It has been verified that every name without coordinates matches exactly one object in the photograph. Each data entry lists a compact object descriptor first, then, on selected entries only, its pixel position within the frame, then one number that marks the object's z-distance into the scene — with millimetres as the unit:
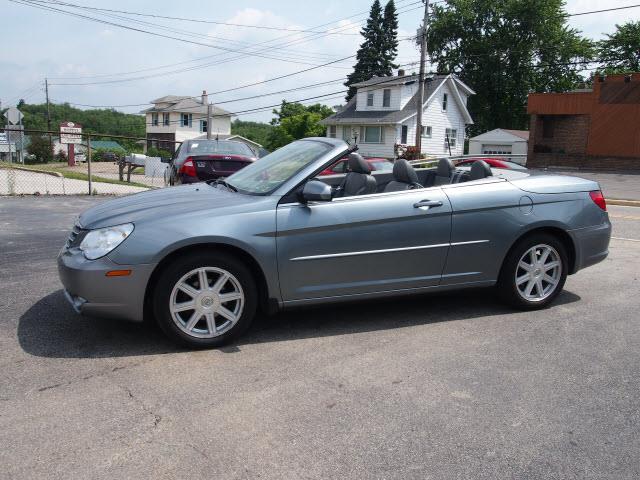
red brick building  33594
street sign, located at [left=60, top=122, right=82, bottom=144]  15577
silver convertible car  3902
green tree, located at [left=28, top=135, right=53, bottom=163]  49281
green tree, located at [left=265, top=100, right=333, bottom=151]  53375
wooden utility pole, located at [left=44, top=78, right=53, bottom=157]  66838
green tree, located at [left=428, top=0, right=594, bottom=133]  56906
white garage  49000
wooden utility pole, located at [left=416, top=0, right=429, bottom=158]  27703
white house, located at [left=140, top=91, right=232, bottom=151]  71312
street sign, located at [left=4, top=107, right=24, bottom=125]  20297
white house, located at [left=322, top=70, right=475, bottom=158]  44500
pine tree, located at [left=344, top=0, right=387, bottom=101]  66625
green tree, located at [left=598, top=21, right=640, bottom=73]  53938
